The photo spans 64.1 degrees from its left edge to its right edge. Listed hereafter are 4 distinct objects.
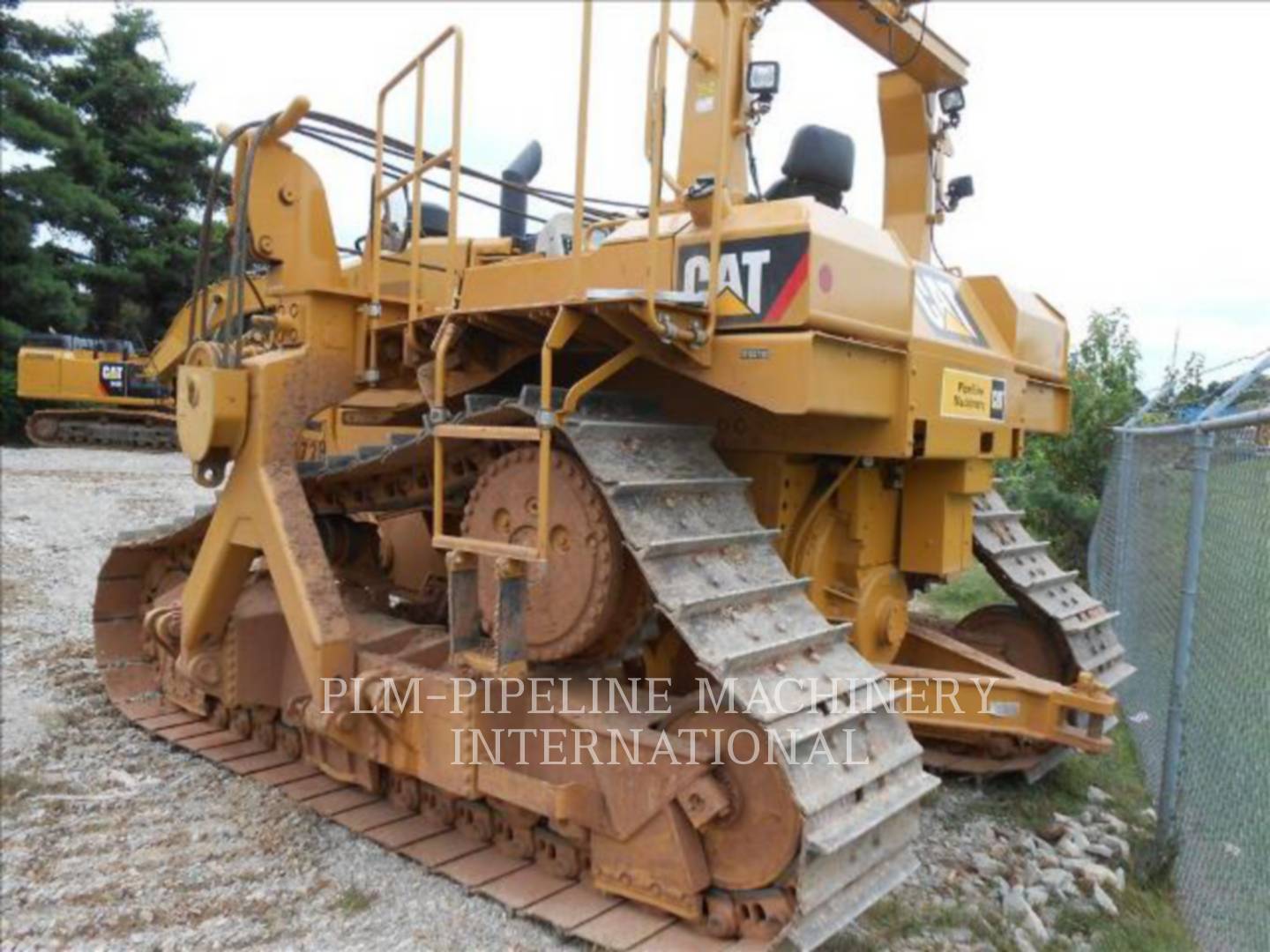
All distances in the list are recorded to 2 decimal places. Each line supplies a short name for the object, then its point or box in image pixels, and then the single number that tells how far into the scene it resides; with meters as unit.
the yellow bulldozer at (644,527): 3.25
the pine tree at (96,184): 21.48
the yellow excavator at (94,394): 18.38
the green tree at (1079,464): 9.41
